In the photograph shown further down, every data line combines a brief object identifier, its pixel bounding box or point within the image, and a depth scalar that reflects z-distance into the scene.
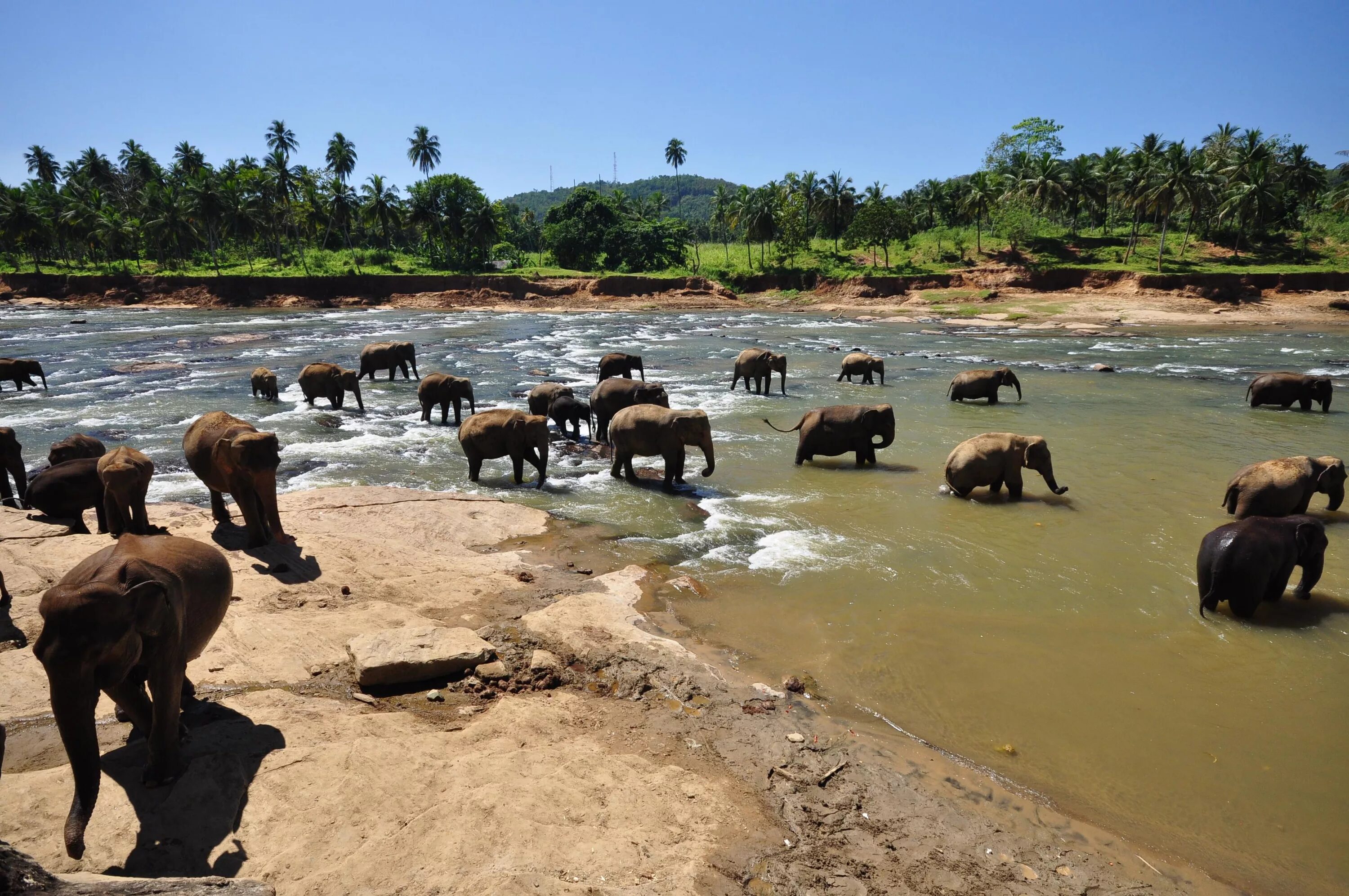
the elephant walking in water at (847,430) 14.66
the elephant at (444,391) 19.11
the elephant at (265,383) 22.36
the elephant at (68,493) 9.61
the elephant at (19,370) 24.55
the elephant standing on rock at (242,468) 8.32
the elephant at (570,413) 17.23
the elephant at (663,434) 13.02
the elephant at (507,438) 13.17
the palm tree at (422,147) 93.31
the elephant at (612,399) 17.12
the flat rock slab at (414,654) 6.09
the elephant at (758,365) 24.41
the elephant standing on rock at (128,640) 3.59
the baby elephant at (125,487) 8.09
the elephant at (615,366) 22.95
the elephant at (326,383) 20.48
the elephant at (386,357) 25.89
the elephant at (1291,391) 20.38
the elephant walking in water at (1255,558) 7.73
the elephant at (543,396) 18.12
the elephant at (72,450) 11.50
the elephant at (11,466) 11.16
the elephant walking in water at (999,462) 12.20
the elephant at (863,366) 26.22
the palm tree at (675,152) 109.75
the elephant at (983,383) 22.36
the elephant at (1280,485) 10.23
